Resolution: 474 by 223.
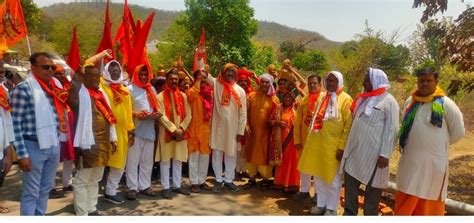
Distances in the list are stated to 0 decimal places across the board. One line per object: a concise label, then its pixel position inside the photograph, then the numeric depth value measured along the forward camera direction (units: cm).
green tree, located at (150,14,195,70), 1758
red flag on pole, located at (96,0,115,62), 581
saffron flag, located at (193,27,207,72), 651
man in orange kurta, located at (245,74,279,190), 597
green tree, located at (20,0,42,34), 2158
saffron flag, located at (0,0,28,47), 480
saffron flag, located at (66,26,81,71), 588
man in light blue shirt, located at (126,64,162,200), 517
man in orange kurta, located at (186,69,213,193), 577
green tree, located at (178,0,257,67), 1527
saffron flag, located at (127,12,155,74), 585
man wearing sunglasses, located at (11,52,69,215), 352
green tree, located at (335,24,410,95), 1439
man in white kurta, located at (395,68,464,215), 382
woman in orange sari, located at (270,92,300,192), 582
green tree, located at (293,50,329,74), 2993
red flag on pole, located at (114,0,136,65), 622
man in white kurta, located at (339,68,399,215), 400
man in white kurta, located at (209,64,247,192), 579
